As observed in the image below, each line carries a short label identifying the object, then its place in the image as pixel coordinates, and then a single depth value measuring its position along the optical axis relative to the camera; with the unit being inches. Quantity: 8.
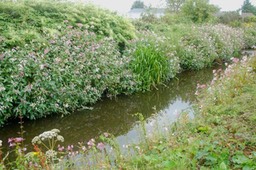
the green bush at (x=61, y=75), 213.6
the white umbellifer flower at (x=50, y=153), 126.0
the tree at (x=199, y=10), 781.9
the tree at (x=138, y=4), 2270.4
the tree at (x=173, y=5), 1182.2
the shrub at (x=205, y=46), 436.1
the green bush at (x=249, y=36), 760.3
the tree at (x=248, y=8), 2103.3
